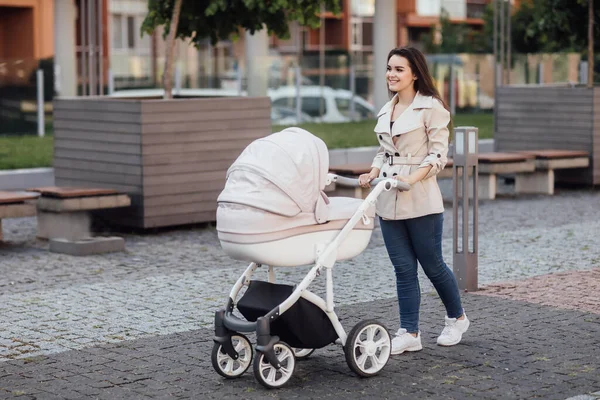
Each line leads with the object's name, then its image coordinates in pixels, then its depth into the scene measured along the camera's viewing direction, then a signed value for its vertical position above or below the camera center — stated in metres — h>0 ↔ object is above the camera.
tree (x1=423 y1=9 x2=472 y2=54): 48.78 +1.51
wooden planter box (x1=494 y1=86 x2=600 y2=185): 16.89 -0.63
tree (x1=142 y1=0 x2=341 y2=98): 13.93 +0.72
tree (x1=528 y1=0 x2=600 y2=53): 19.16 +0.85
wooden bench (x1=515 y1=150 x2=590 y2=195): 16.44 -1.19
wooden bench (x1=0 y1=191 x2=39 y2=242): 11.62 -1.18
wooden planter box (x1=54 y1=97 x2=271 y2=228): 12.39 -0.70
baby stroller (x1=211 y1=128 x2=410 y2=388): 6.26 -0.86
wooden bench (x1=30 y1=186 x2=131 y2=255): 12.02 -1.24
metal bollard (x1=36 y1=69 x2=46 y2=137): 24.06 -0.48
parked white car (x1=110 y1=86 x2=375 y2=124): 28.81 -0.58
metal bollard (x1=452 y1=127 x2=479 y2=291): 8.89 -0.91
